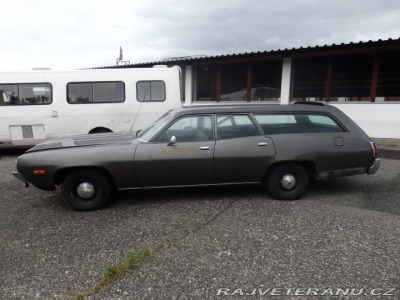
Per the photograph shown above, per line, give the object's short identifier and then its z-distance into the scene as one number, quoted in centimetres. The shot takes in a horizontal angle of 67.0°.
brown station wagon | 405
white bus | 813
